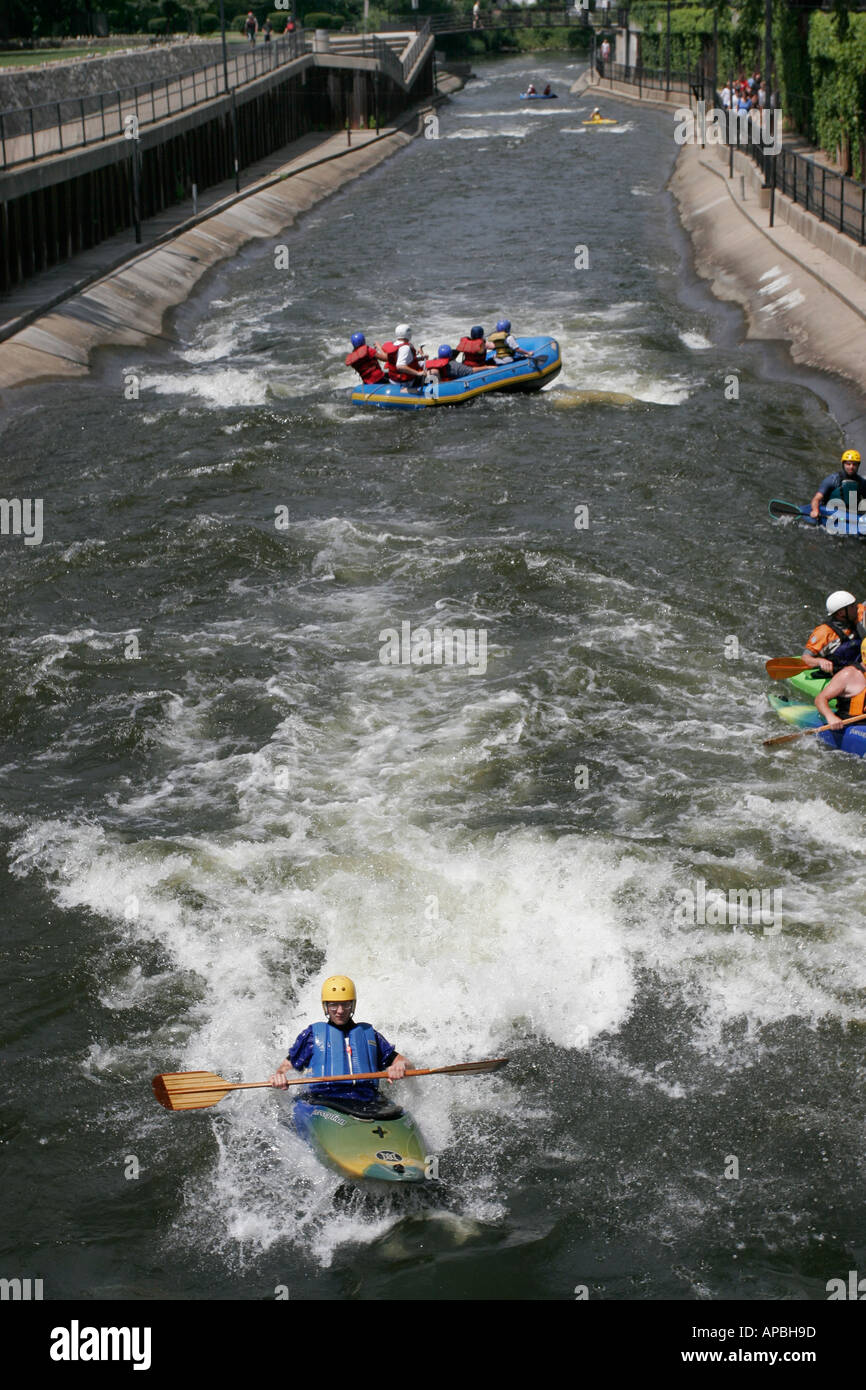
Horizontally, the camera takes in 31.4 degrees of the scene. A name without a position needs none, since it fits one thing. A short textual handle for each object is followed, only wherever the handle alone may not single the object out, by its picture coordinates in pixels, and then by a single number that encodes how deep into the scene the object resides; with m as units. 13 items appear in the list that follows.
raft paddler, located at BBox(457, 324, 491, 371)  29.78
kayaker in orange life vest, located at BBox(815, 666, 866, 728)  16.55
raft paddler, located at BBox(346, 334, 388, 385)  29.41
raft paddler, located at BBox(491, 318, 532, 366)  29.72
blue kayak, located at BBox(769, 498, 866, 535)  22.09
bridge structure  37.72
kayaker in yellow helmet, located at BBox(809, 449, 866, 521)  22.00
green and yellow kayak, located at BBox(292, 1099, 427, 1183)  10.65
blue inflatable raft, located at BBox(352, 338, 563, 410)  29.34
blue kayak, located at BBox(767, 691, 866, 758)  16.33
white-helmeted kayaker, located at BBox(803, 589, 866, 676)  17.23
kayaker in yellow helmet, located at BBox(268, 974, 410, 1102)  11.34
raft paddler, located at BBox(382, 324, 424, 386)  29.38
